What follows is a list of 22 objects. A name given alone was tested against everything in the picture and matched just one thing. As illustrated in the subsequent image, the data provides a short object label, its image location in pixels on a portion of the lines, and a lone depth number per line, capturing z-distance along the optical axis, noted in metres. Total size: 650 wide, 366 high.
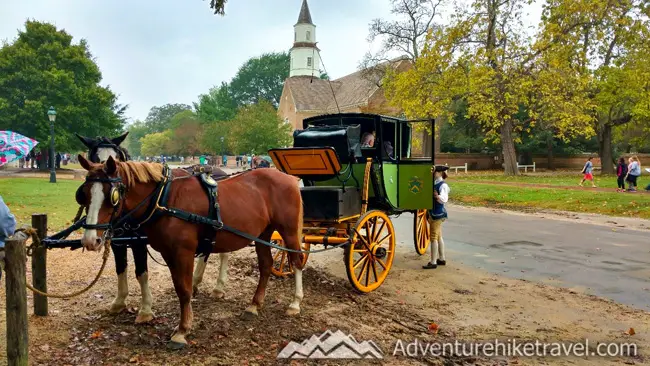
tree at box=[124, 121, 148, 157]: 138.86
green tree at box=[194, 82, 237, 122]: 84.34
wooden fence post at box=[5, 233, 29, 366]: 3.58
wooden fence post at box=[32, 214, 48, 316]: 5.08
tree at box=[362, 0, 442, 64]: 37.31
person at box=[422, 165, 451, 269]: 8.55
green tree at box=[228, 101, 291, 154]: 51.88
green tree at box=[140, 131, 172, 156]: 84.49
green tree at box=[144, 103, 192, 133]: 129.38
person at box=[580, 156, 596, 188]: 23.38
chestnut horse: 4.18
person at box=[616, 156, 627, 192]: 21.12
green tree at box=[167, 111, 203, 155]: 75.38
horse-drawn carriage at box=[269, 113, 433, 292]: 6.95
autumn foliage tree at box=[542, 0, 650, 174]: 25.72
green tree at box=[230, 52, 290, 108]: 92.81
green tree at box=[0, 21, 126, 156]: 32.81
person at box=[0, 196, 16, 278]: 4.02
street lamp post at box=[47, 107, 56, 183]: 24.28
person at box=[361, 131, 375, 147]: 8.10
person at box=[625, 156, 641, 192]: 20.14
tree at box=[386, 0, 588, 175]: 25.39
